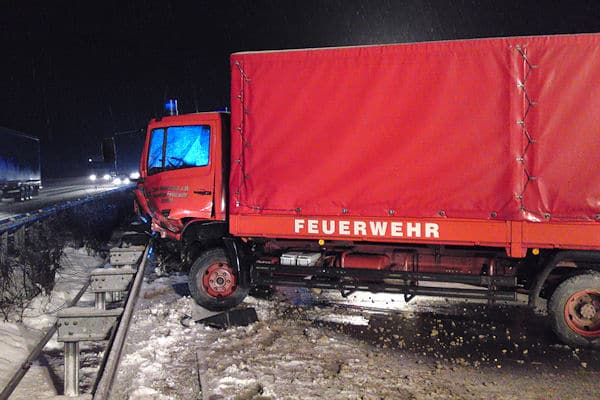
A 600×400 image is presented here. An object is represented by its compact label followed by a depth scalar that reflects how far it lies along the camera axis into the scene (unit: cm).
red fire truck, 558
